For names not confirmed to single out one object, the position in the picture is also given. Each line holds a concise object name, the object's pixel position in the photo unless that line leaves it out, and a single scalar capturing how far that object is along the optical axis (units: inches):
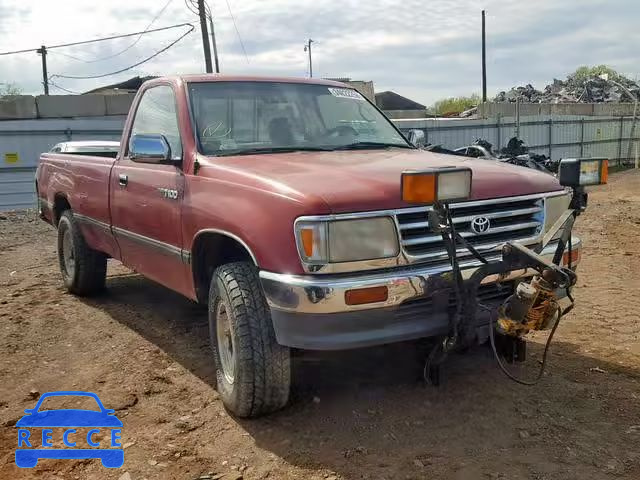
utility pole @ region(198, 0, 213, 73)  925.2
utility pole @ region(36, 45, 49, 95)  1375.5
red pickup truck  115.3
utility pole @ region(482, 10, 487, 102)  1472.7
